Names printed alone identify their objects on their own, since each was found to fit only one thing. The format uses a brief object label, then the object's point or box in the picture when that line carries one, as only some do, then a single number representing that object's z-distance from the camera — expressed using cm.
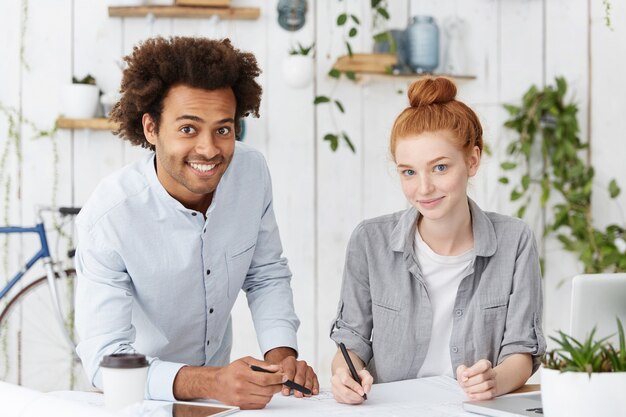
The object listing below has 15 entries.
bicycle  338
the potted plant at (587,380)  127
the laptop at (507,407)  146
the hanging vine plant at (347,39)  343
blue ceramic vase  354
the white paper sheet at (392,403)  149
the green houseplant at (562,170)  358
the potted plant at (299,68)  345
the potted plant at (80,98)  334
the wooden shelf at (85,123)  335
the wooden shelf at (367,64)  347
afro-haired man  175
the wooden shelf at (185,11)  339
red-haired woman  184
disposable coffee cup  128
